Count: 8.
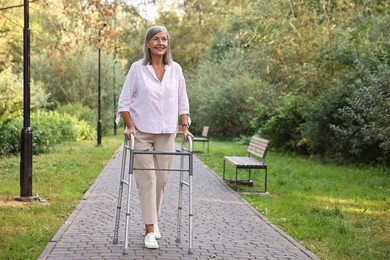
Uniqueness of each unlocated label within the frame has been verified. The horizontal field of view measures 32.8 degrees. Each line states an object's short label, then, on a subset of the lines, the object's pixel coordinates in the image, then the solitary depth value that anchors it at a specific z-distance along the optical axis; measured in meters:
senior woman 6.82
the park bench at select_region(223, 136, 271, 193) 12.84
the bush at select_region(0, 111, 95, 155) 20.25
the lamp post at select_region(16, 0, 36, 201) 10.34
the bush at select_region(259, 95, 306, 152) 23.91
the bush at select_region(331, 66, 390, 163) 14.07
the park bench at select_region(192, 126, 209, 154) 25.61
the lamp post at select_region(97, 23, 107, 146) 28.61
